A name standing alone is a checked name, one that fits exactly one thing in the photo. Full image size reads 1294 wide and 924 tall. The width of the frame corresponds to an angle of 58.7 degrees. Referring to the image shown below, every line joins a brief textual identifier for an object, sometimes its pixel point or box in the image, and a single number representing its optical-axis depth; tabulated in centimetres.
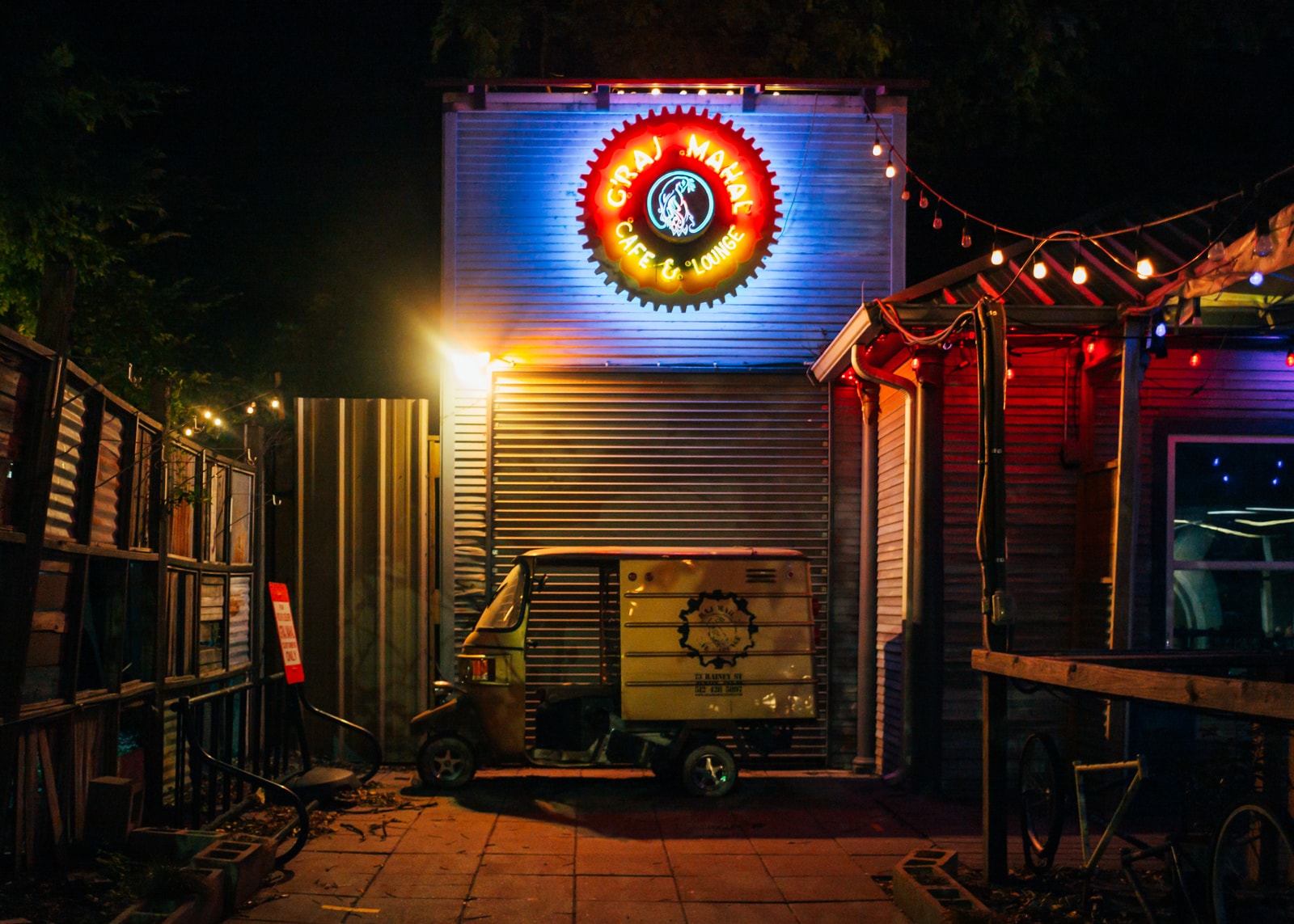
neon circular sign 1302
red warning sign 1000
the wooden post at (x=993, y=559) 720
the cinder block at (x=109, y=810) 700
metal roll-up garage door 1291
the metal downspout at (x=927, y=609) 1106
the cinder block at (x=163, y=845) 703
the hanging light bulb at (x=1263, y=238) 769
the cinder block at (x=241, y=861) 681
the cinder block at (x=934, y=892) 638
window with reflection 1091
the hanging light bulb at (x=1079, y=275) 955
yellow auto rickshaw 1072
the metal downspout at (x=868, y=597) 1249
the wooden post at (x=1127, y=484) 995
